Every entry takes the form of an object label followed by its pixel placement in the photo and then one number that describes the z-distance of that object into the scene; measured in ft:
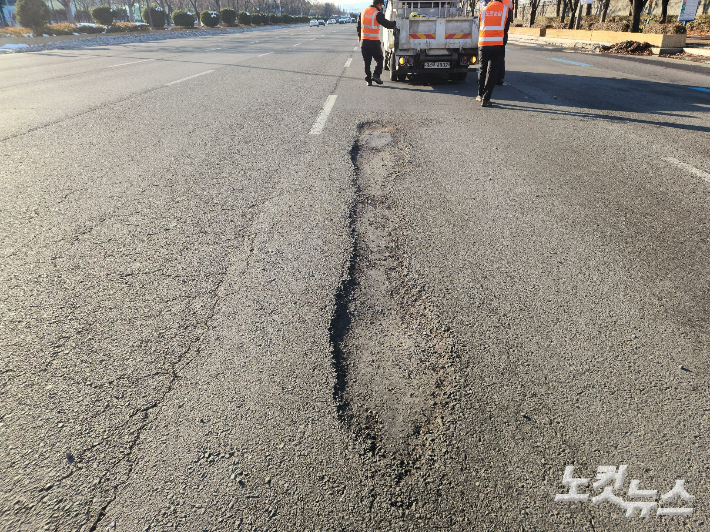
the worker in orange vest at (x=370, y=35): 33.71
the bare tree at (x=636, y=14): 76.08
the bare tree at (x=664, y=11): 84.55
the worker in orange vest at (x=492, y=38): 24.98
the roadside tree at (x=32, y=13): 102.32
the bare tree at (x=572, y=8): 109.33
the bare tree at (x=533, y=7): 130.31
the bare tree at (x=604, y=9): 106.26
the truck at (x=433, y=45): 33.22
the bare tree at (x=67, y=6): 177.99
